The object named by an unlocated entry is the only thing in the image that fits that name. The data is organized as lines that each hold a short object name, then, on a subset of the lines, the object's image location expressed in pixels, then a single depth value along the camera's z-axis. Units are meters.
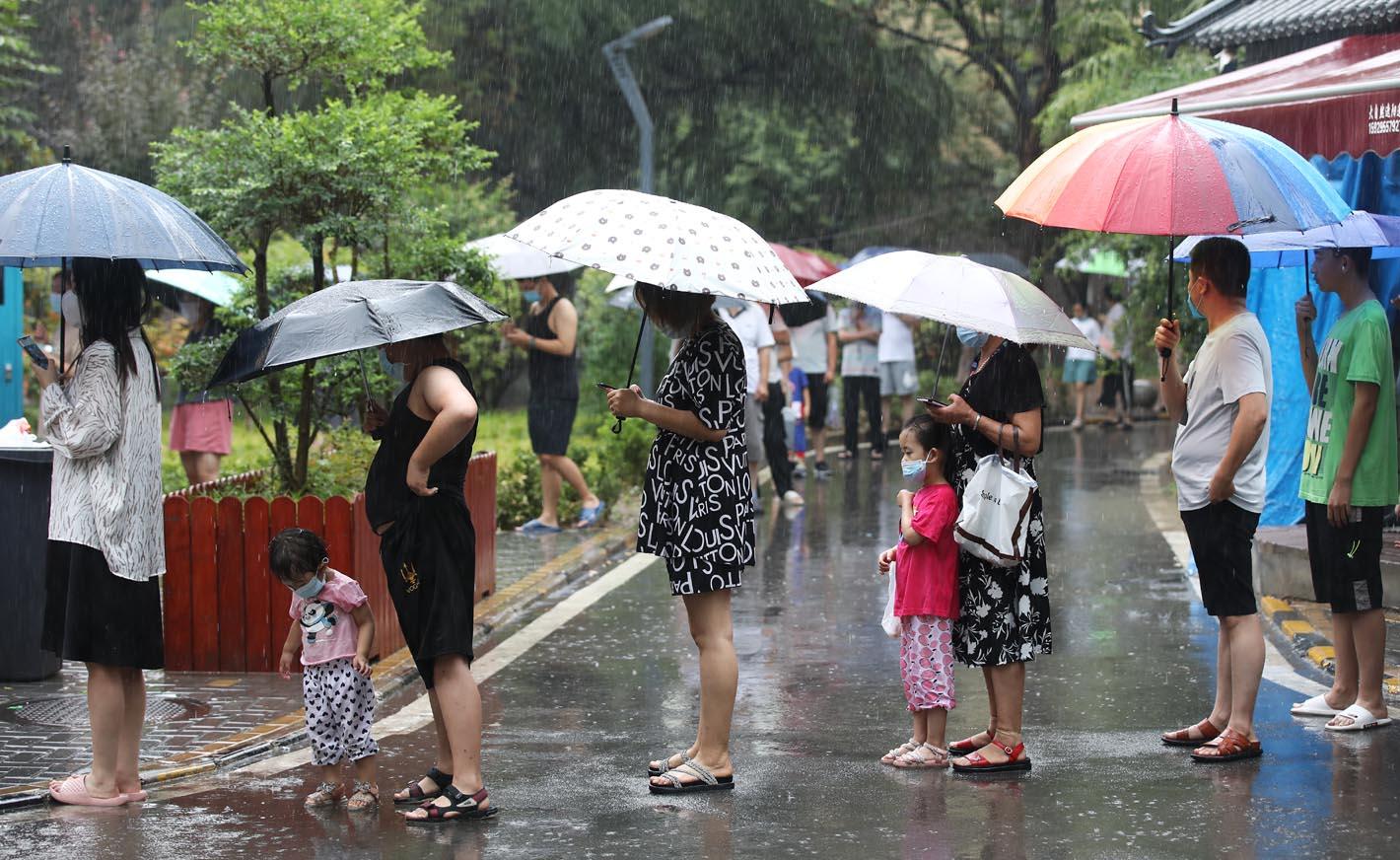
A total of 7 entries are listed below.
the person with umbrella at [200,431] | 12.15
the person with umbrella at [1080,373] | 23.80
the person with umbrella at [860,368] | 18.39
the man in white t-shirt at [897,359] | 19.02
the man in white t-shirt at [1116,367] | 22.45
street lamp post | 19.20
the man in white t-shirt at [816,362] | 18.16
